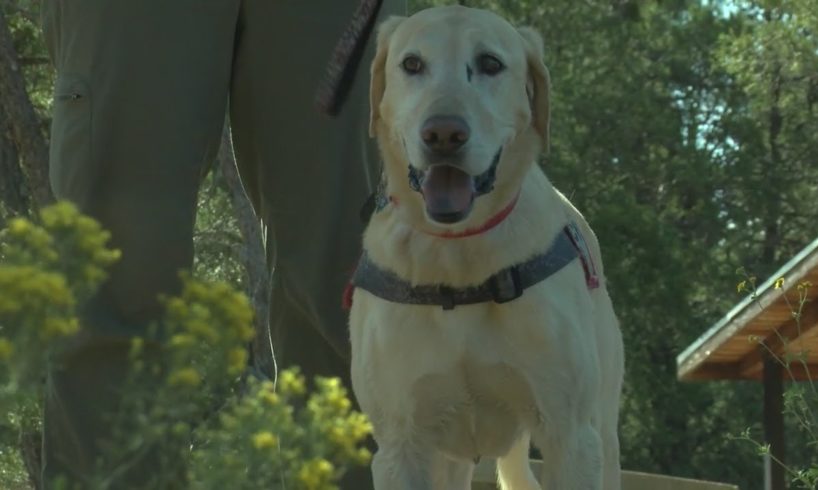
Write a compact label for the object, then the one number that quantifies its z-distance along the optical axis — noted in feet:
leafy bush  13.76
